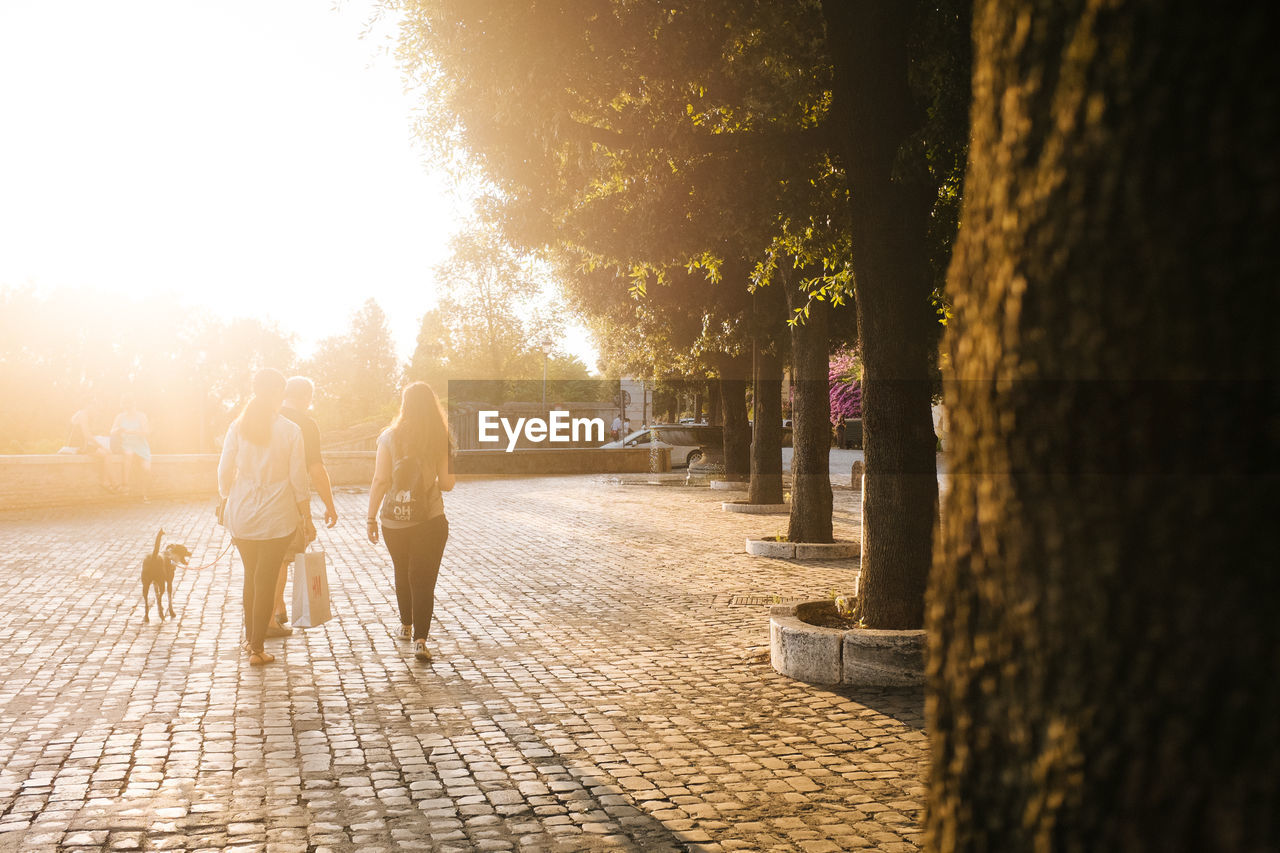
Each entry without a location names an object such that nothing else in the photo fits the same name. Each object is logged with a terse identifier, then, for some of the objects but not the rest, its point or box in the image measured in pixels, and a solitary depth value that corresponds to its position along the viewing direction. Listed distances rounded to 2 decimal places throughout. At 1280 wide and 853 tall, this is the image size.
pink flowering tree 43.65
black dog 8.92
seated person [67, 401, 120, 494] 21.48
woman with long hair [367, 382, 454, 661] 7.87
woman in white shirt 7.64
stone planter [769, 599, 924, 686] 6.80
